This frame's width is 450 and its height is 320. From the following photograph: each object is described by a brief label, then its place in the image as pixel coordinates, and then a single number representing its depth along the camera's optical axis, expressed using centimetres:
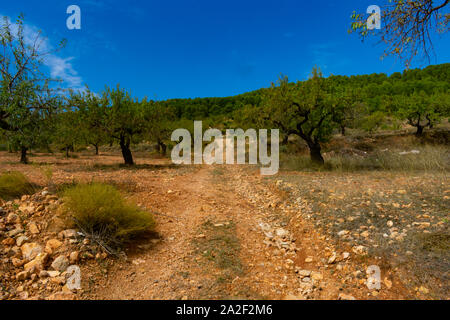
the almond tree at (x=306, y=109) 1217
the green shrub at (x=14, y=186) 575
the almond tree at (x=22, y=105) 655
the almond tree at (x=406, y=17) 504
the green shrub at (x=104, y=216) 423
